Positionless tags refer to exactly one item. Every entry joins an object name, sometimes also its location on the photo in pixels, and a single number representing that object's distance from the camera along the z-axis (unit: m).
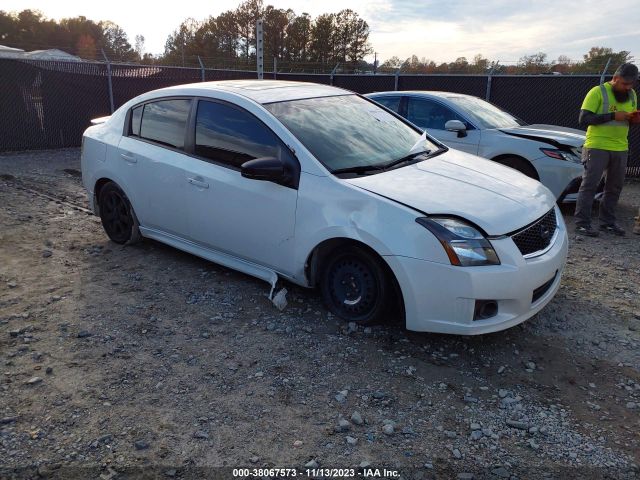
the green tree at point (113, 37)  94.03
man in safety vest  5.86
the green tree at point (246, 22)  61.94
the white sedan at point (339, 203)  3.29
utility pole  9.42
